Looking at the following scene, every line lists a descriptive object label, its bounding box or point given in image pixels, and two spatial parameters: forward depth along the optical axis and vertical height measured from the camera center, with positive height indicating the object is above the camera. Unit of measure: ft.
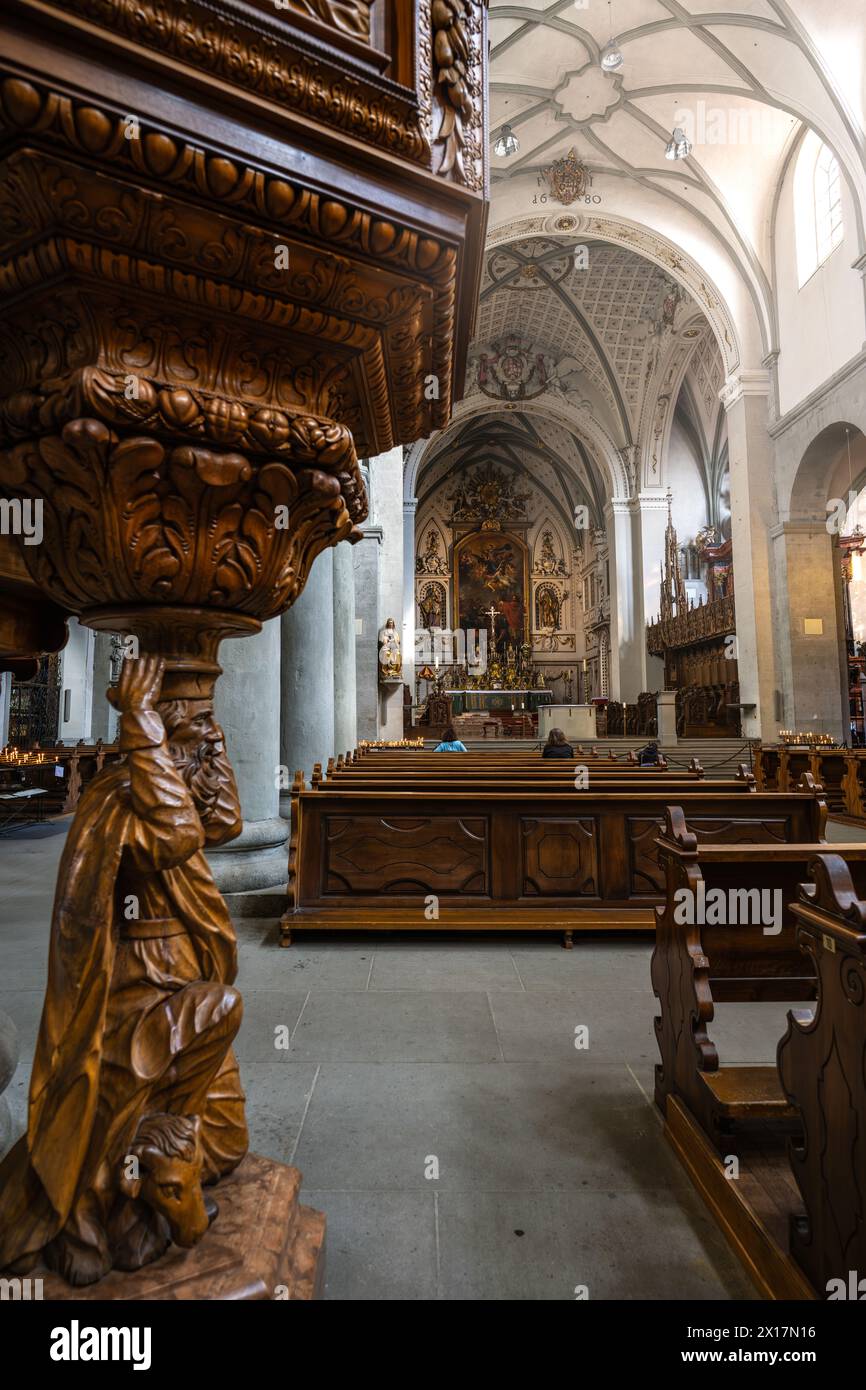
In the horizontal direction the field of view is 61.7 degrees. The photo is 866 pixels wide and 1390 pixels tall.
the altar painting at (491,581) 93.91 +20.24
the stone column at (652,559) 67.31 +16.36
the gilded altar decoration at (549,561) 94.27 +22.62
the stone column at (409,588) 65.16 +15.02
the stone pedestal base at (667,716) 46.14 +1.15
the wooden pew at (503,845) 13.21 -2.02
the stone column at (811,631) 40.52 +5.74
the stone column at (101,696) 45.93 +2.92
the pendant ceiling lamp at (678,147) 39.29 +32.07
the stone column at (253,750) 13.52 -0.22
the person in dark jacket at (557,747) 22.39 -0.37
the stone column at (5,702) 44.44 +2.40
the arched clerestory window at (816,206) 37.60 +28.25
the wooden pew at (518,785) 14.82 -1.04
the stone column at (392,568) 45.06 +11.10
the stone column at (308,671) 17.95 +1.69
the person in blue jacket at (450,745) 28.38 -0.35
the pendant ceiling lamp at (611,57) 36.17 +33.99
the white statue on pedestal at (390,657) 42.45 +4.75
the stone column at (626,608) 69.00 +12.18
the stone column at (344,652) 25.75 +3.16
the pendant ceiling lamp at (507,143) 40.37 +33.15
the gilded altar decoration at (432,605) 93.50 +17.01
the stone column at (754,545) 43.45 +11.55
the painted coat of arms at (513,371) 66.39 +33.81
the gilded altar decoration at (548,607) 93.50 +16.54
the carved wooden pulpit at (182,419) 2.67 +1.39
